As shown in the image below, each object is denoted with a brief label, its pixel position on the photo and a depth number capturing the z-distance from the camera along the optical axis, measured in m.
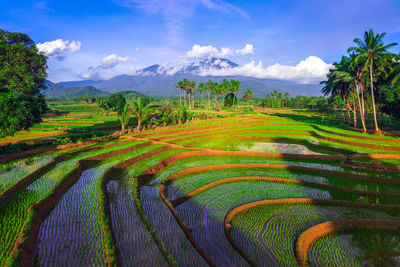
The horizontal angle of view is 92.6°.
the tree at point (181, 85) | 75.47
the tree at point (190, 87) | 76.08
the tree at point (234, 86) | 77.31
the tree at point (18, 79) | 14.11
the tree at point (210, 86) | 81.35
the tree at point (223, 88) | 79.13
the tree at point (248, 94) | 92.02
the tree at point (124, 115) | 24.03
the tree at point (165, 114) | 32.50
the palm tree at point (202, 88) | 83.50
